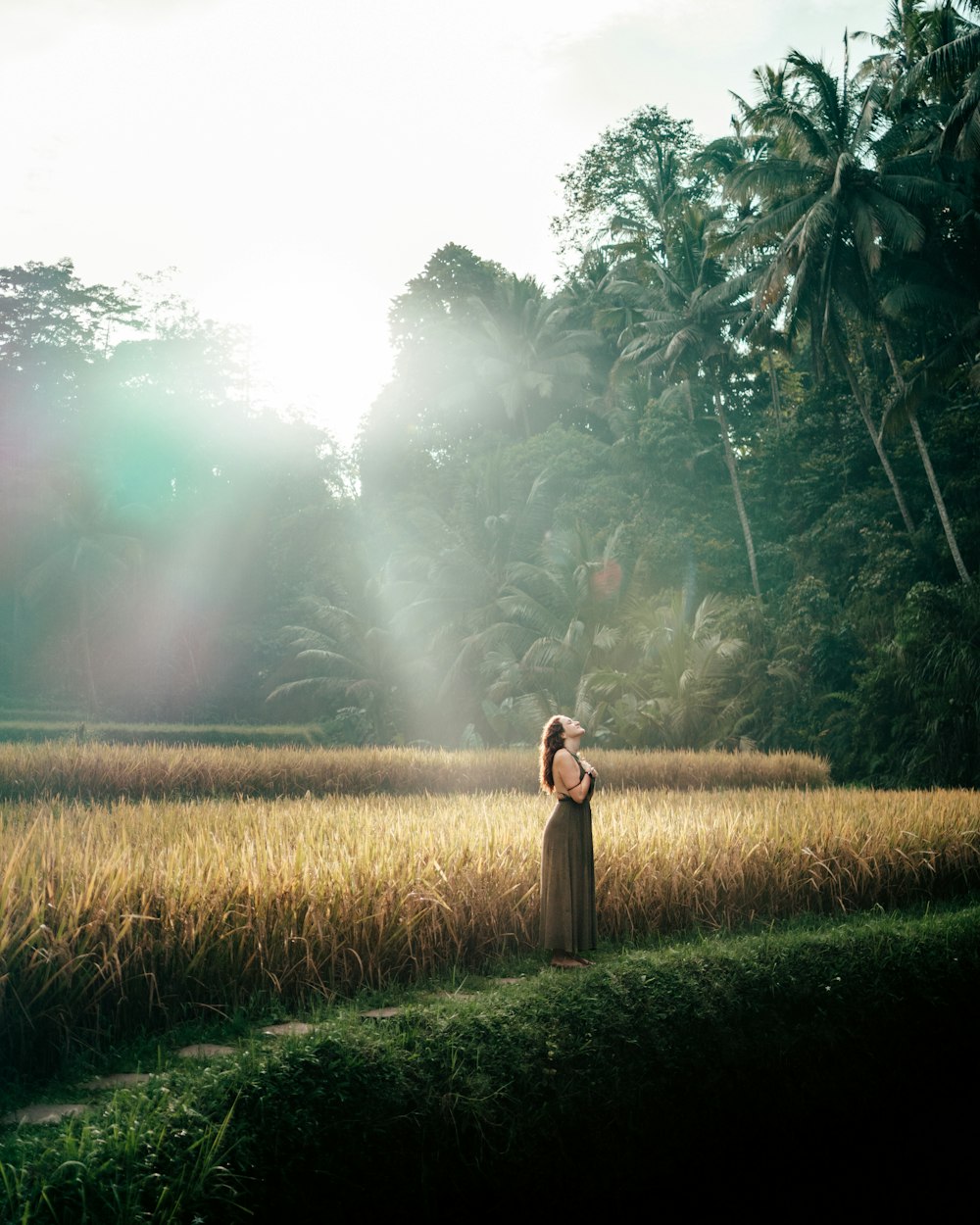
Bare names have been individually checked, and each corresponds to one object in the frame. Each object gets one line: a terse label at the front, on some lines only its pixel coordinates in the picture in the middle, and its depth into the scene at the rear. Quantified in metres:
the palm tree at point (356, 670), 30.42
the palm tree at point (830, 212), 21.12
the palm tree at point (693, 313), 28.71
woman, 6.00
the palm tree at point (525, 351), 36.72
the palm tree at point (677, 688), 22.09
